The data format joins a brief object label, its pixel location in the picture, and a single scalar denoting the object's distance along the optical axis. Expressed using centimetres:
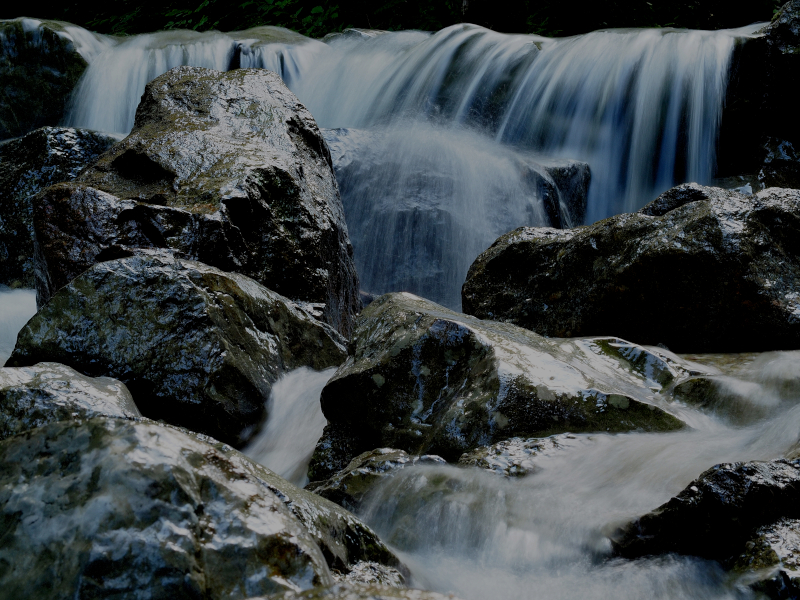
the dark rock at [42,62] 1147
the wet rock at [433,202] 784
